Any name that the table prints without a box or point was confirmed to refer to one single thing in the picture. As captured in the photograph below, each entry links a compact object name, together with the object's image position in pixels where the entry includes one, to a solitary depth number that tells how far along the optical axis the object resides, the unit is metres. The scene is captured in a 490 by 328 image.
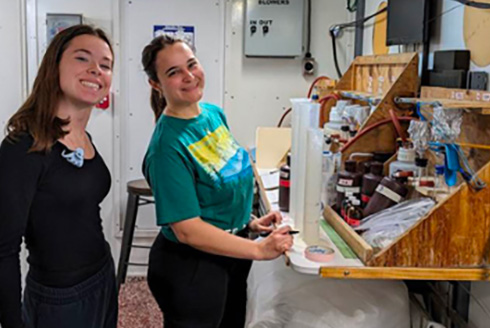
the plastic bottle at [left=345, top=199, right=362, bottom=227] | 1.59
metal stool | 3.24
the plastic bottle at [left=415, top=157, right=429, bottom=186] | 1.59
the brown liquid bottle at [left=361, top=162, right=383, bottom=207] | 1.69
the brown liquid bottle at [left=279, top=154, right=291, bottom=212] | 1.90
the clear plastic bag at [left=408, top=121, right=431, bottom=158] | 1.67
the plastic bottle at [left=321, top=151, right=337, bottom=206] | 1.83
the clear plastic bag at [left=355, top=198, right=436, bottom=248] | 1.45
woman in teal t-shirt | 1.48
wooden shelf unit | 1.32
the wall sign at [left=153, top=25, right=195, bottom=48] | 3.46
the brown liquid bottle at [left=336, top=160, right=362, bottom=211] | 1.73
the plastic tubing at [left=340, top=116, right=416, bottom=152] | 1.95
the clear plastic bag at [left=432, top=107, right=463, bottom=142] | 1.48
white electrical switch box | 3.34
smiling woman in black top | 1.31
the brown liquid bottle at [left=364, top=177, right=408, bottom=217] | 1.59
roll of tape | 1.38
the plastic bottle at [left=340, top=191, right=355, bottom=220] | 1.67
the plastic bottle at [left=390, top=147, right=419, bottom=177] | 1.67
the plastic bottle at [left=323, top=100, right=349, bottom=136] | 2.47
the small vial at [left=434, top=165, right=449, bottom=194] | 1.47
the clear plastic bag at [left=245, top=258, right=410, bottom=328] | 1.67
